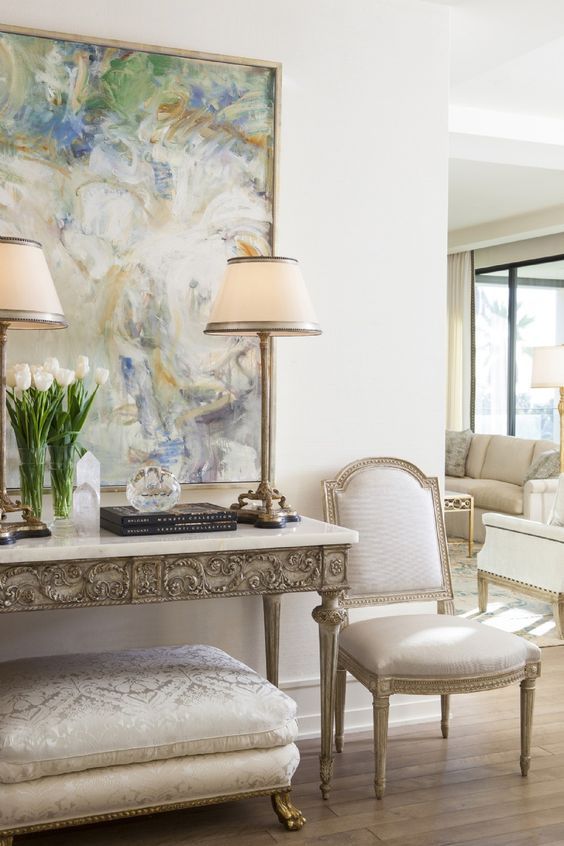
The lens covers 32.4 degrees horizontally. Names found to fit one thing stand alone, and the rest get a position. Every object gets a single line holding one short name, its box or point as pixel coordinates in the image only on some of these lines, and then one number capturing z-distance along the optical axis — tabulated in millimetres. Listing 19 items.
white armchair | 5078
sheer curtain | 10008
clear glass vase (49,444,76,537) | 2914
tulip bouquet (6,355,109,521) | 2898
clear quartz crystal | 2871
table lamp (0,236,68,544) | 2650
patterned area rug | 5086
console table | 2543
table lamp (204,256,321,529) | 3000
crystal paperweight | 2896
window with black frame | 9367
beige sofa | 7312
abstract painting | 3131
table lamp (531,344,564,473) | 6895
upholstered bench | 2471
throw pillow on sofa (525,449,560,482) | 7391
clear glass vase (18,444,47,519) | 2896
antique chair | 2967
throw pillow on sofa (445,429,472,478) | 8898
